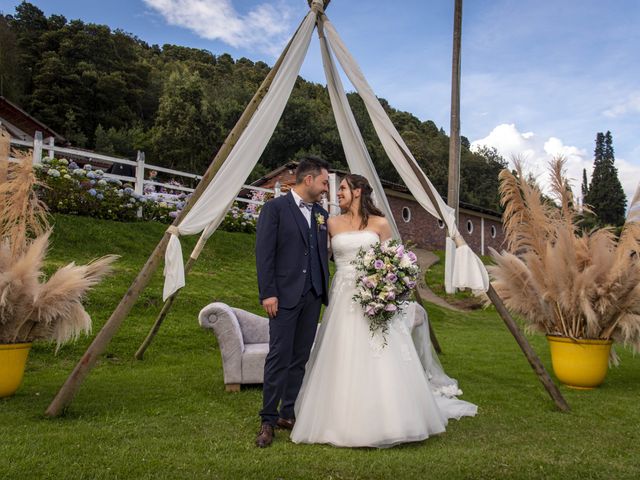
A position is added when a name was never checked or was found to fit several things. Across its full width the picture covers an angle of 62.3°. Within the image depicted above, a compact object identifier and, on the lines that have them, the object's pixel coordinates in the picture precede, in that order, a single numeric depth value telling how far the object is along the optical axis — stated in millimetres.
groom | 4012
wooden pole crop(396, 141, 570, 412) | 4977
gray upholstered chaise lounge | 5691
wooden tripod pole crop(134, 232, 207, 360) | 6332
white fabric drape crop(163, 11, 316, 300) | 4527
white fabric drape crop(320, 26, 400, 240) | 6215
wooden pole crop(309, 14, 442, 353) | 5758
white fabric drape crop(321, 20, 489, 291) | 5367
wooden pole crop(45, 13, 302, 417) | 4219
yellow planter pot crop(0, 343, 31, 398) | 4742
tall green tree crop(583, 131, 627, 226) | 45844
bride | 3795
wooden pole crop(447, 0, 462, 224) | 13305
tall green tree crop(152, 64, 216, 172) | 34312
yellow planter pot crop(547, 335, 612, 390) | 6109
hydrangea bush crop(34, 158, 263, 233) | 11156
